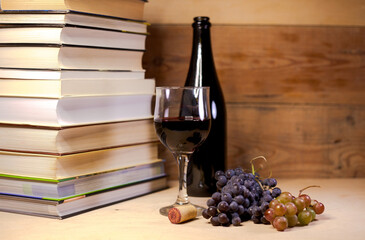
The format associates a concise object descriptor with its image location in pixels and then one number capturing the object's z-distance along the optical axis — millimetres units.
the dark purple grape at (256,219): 1070
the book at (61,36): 1118
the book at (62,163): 1123
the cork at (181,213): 1062
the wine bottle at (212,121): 1351
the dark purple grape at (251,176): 1137
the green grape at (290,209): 1021
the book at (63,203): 1118
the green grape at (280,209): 1010
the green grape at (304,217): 1045
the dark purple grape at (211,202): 1069
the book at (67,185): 1123
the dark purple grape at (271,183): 1169
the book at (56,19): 1119
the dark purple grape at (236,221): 1041
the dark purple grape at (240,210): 1055
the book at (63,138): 1117
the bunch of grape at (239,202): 1045
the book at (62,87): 1107
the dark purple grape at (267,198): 1081
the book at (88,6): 1130
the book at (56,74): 1119
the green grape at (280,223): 1006
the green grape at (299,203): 1046
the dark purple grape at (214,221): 1045
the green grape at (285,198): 1048
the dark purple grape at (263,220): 1060
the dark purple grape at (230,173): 1182
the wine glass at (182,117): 1116
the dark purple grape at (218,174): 1210
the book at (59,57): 1119
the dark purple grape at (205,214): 1077
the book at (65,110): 1108
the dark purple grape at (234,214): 1050
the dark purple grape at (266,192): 1101
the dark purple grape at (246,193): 1068
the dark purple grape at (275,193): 1117
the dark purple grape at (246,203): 1071
